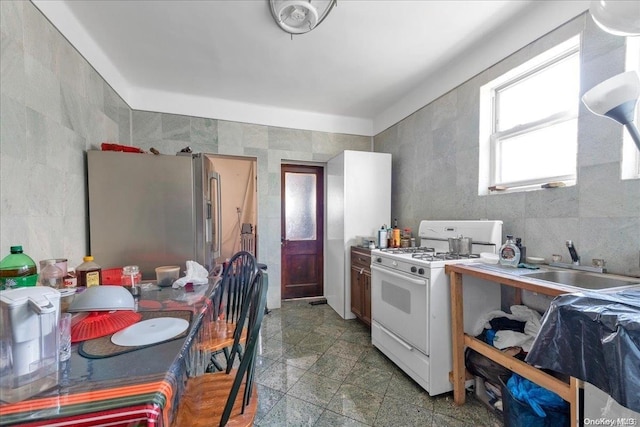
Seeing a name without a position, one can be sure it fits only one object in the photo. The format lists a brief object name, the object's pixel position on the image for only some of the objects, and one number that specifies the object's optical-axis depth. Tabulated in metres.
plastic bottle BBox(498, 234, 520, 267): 1.64
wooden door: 3.79
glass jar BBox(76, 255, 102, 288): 1.29
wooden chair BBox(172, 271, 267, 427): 0.90
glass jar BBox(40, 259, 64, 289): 1.25
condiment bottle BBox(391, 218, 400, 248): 2.84
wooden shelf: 1.13
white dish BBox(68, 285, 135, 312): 0.90
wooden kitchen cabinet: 2.70
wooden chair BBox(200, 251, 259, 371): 1.50
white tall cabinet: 3.06
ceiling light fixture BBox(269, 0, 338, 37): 1.62
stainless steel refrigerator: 1.94
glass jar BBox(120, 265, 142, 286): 1.37
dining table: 0.49
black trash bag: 0.72
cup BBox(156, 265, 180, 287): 1.43
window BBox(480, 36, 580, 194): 1.69
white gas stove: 1.75
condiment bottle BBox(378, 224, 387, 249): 2.84
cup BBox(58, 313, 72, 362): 0.66
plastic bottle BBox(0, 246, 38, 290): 1.03
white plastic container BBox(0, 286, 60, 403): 0.54
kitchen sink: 1.27
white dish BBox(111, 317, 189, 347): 0.76
